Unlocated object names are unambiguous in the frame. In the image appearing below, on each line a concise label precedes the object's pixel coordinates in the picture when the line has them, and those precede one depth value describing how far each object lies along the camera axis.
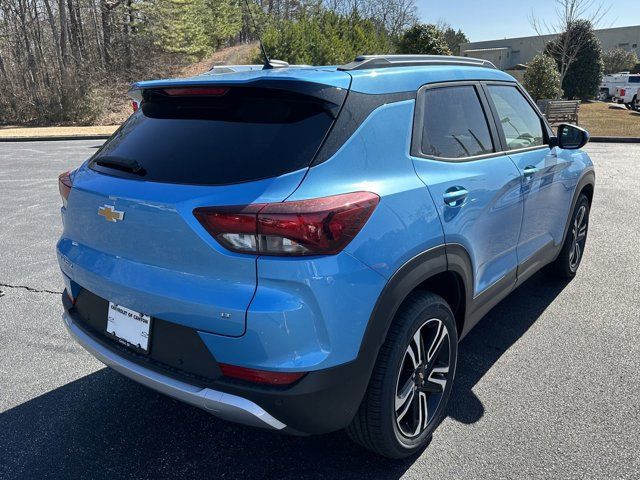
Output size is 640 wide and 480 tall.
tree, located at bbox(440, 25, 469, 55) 73.84
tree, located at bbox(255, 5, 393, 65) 23.88
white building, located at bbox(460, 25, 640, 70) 59.37
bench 16.58
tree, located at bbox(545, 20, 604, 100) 23.86
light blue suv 1.85
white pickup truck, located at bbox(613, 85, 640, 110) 23.48
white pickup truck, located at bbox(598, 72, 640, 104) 29.91
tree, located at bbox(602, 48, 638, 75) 48.78
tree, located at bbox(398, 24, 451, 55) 22.06
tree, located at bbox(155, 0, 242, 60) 30.86
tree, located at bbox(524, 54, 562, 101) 19.45
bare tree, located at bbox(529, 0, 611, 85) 20.86
